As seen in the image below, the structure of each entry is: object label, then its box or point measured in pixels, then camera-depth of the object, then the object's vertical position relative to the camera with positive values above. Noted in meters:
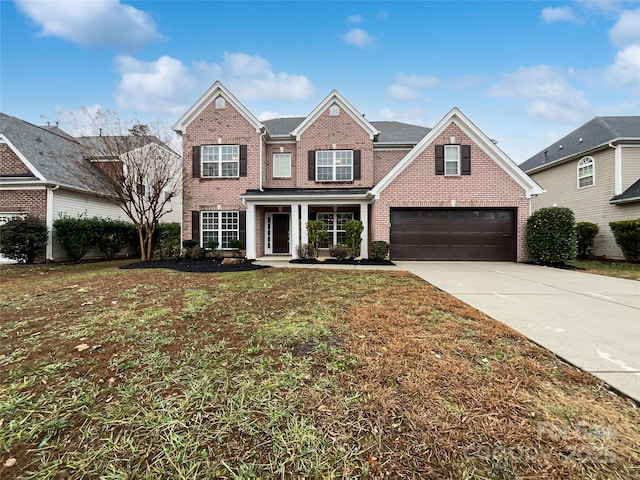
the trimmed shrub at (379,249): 11.63 -0.48
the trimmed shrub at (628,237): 11.38 +0.08
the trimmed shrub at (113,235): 13.35 +0.17
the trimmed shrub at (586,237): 13.86 +0.09
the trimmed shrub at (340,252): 11.81 -0.59
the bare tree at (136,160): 11.62 +3.44
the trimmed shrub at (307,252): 11.99 -0.60
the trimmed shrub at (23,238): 10.92 +0.01
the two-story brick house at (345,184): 11.80 +2.61
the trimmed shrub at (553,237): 10.37 +0.07
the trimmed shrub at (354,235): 11.97 +0.16
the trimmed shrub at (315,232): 11.97 +0.29
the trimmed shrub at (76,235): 11.96 +0.16
